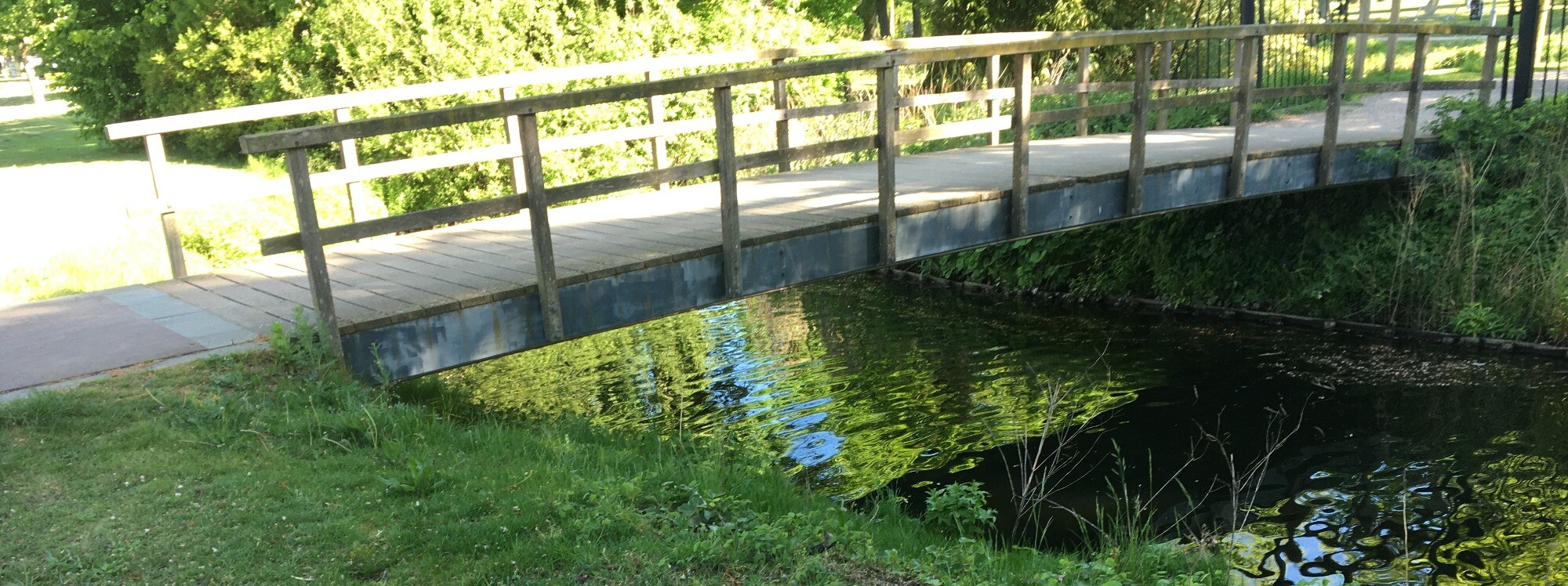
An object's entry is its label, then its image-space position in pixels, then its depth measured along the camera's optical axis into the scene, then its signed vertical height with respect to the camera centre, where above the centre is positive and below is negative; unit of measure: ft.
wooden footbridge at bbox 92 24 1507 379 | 20.47 -4.69
